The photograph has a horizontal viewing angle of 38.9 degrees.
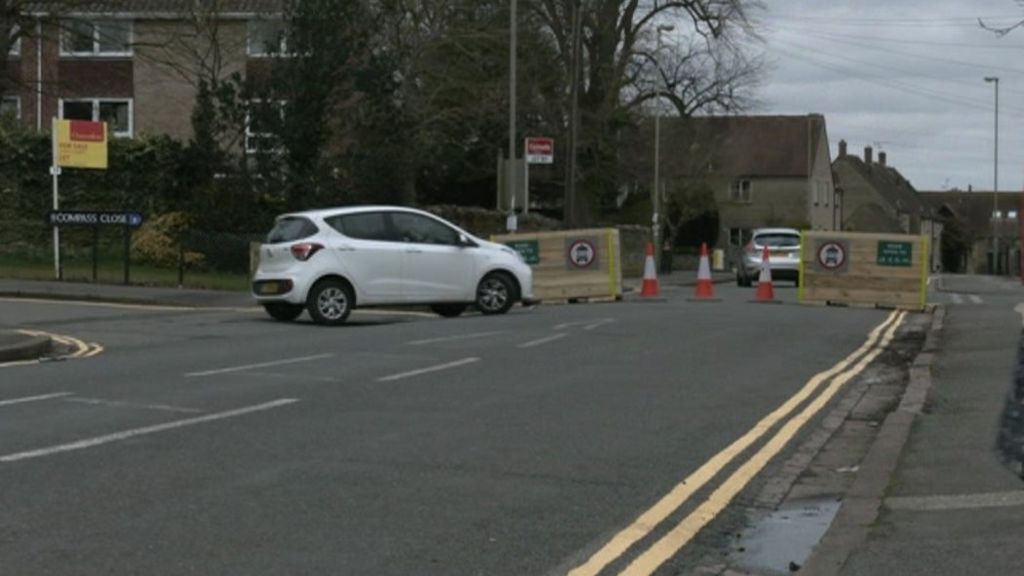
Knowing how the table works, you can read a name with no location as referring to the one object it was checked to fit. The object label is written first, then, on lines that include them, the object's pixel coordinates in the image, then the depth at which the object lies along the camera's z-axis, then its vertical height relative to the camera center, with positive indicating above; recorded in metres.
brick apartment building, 38.56 +5.37
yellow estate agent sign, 28.75 +2.04
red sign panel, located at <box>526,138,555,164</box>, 32.03 +2.17
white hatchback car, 20.16 -0.24
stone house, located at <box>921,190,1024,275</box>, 108.12 +2.24
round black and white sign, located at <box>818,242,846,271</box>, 26.27 -0.14
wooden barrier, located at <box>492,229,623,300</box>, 26.75 -0.28
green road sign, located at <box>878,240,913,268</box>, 25.89 -0.10
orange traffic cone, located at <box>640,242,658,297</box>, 28.72 -0.61
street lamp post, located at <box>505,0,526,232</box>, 32.16 +2.76
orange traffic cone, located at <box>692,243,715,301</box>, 28.30 -0.69
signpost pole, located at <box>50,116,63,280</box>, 28.02 +1.41
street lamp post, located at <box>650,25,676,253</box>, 48.66 +2.58
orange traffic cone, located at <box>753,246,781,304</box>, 27.62 -0.71
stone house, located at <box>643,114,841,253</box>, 83.06 +4.15
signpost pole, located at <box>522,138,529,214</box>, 32.51 +1.89
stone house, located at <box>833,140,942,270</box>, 101.25 +3.23
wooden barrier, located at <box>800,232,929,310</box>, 25.92 -0.38
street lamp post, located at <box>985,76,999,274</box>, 73.31 +0.15
